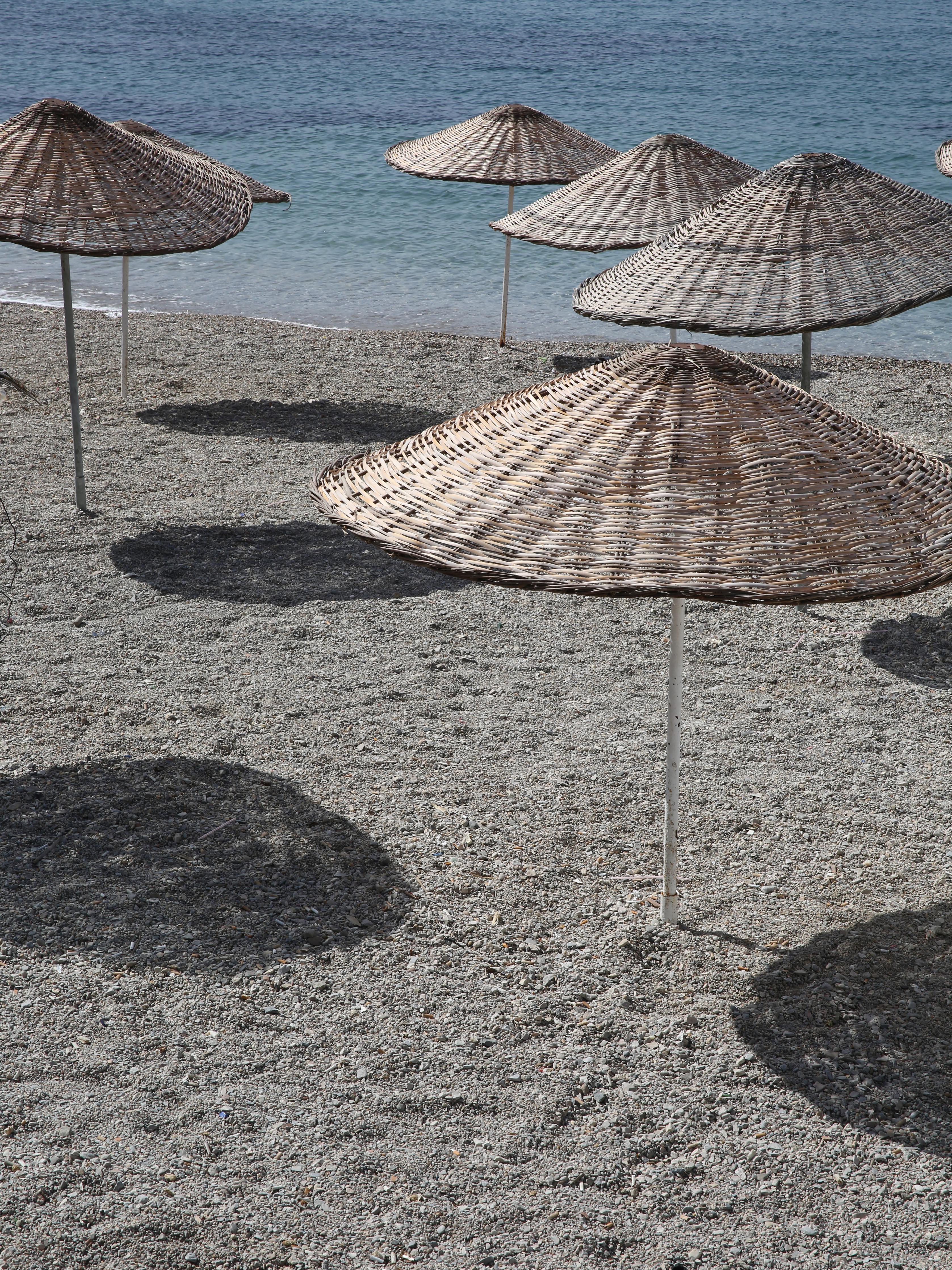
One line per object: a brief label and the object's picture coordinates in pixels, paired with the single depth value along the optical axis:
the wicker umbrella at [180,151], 7.93
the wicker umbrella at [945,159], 7.92
